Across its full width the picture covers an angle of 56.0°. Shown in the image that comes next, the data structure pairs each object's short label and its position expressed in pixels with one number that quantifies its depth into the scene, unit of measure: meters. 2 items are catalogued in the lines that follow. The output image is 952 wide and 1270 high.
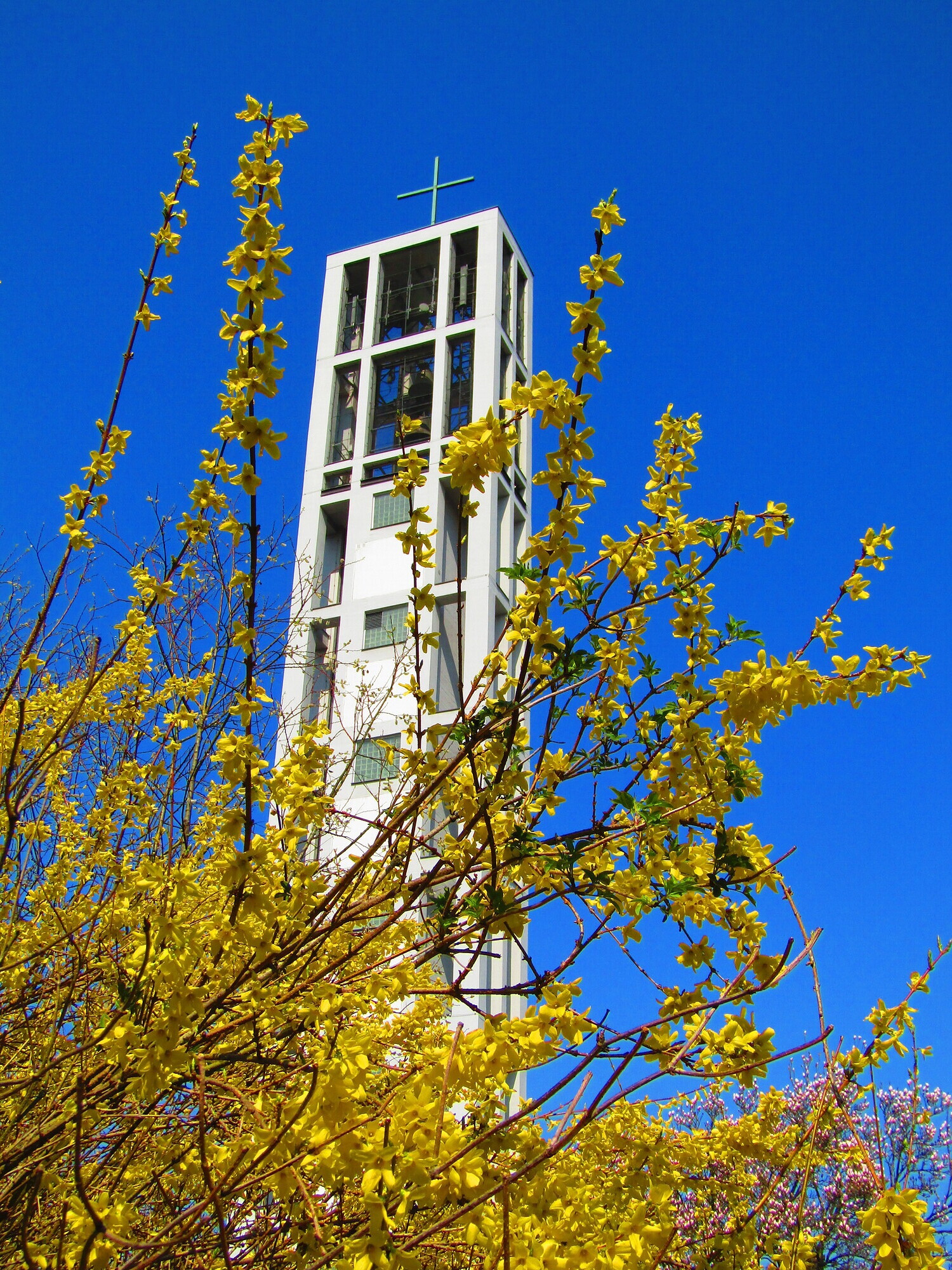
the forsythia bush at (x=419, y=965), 1.76
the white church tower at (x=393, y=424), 17.91
